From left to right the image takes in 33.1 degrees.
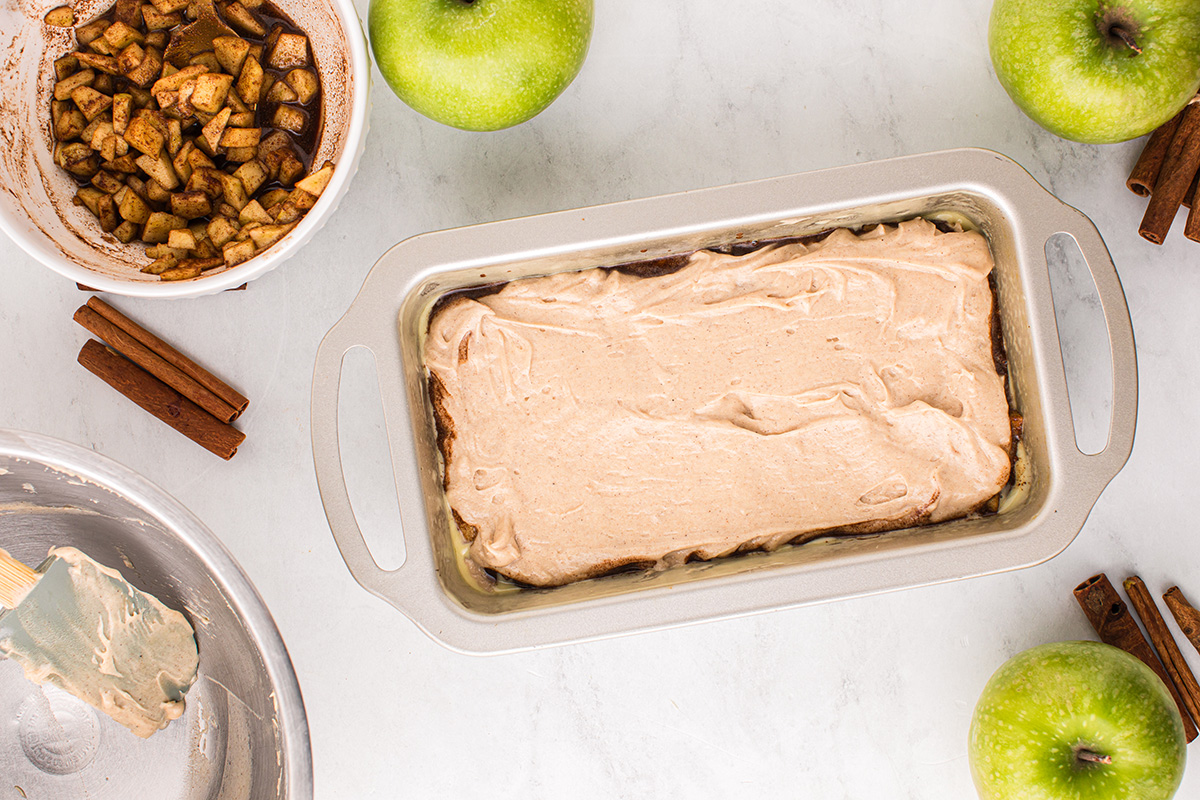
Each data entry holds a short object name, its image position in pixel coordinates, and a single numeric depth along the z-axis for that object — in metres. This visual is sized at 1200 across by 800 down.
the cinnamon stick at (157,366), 0.75
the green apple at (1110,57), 0.70
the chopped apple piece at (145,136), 0.72
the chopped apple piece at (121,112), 0.72
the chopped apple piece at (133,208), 0.72
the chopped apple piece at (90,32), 0.72
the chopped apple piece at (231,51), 0.72
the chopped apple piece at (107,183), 0.72
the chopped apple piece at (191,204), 0.72
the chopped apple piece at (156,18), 0.72
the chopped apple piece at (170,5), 0.72
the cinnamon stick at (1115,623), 0.75
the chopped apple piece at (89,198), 0.73
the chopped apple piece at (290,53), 0.72
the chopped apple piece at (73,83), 0.72
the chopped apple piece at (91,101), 0.72
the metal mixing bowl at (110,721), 0.71
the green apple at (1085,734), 0.71
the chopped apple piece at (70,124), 0.72
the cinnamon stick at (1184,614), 0.75
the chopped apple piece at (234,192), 0.72
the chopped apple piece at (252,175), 0.72
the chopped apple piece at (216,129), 0.71
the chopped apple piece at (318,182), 0.71
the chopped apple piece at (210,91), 0.71
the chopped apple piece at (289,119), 0.73
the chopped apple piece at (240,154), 0.72
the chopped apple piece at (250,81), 0.72
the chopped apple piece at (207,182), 0.72
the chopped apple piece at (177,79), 0.71
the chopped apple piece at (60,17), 0.72
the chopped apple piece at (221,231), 0.72
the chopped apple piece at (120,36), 0.72
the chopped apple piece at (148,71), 0.72
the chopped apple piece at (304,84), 0.72
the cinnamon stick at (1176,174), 0.74
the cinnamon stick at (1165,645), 0.75
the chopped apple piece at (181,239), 0.72
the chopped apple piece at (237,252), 0.71
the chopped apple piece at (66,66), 0.72
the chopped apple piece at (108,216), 0.73
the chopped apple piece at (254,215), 0.72
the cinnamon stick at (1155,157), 0.75
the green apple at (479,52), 0.70
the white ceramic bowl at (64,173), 0.71
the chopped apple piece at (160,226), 0.72
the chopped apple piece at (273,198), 0.72
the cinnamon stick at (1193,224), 0.74
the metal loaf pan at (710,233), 0.70
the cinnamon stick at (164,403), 0.75
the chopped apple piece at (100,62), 0.72
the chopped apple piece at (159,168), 0.72
